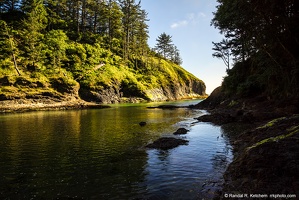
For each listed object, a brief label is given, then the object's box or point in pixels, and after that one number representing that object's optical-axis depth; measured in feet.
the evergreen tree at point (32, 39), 202.05
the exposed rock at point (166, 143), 50.85
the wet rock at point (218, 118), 85.31
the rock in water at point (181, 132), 67.76
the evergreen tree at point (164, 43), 436.52
